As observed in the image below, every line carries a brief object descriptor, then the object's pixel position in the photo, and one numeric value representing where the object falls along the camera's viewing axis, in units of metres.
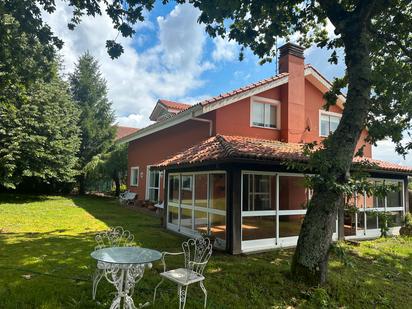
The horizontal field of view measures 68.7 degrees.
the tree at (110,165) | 23.48
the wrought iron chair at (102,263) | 4.68
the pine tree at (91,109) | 25.85
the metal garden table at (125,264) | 4.36
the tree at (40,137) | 17.00
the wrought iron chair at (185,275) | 4.70
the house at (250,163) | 8.95
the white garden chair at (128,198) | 19.34
